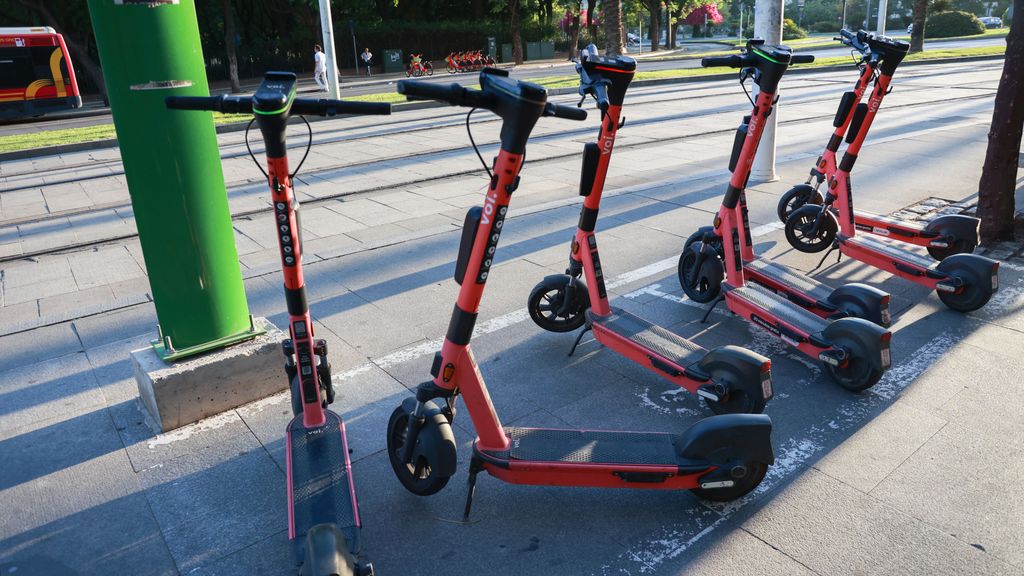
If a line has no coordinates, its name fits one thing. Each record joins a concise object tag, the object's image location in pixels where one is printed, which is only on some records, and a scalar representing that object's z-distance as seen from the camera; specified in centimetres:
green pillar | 351
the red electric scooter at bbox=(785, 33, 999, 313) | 513
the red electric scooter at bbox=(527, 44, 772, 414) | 378
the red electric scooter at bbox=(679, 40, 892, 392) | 411
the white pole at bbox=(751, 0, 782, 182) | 856
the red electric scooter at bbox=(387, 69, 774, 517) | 305
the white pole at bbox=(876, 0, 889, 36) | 2634
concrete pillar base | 389
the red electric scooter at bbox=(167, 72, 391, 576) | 261
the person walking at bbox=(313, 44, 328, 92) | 2641
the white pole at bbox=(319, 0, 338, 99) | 1727
